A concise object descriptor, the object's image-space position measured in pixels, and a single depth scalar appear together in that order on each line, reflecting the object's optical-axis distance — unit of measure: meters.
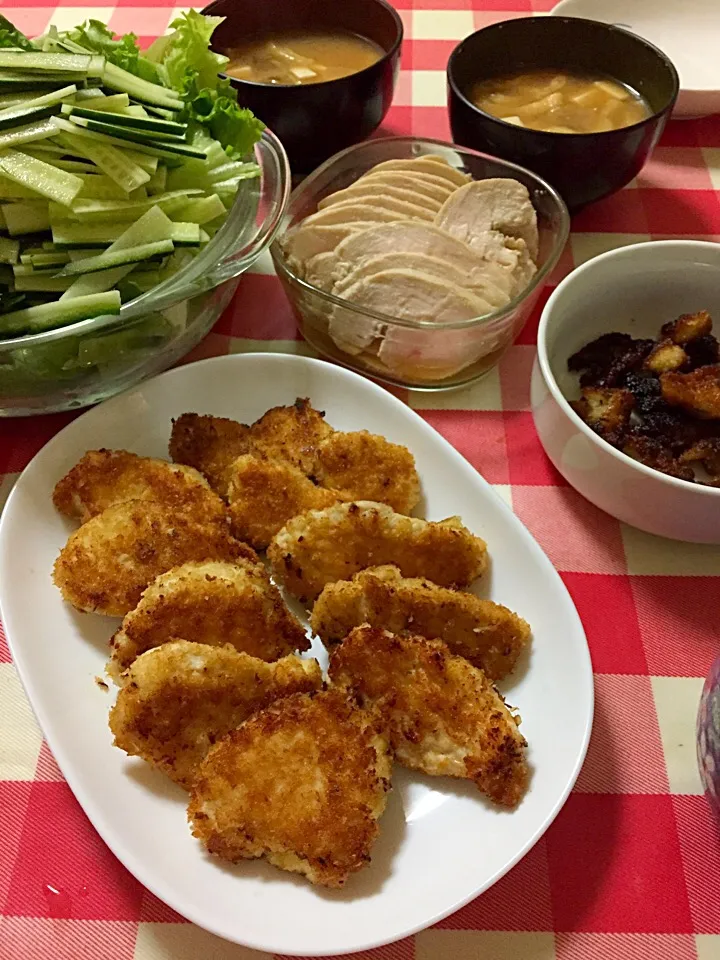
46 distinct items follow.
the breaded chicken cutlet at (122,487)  0.36
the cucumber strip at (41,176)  0.37
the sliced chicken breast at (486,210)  0.42
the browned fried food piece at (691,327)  0.40
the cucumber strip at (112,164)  0.39
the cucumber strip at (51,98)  0.39
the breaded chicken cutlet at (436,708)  0.29
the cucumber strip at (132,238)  0.37
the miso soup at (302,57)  0.51
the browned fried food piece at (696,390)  0.37
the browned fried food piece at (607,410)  0.38
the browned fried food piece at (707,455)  0.37
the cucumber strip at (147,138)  0.39
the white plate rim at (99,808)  0.26
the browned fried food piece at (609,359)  0.40
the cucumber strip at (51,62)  0.39
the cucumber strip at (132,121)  0.39
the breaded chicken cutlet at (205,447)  0.38
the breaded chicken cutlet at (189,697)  0.30
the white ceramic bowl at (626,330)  0.34
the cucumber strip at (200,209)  0.40
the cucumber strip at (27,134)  0.38
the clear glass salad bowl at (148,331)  0.36
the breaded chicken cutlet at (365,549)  0.35
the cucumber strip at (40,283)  0.38
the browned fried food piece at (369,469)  0.37
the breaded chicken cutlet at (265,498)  0.37
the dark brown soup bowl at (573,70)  0.45
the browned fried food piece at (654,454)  0.36
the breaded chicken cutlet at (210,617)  0.32
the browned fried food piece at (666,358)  0.39
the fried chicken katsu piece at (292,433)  0.38
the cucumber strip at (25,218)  0.38
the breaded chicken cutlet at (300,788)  0.28
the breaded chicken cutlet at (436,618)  0.33
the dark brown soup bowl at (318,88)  0.46
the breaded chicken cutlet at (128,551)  0.33
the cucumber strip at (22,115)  0.38
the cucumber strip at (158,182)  0.40
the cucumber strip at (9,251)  0.38
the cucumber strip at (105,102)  0.40
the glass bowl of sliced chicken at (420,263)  0.40
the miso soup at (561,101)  0.49
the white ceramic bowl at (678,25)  0.56
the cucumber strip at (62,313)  0.35
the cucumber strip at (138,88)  0.41
